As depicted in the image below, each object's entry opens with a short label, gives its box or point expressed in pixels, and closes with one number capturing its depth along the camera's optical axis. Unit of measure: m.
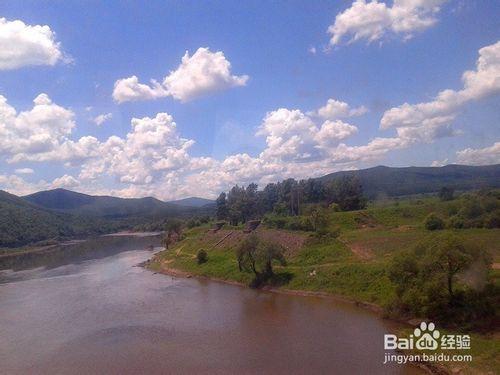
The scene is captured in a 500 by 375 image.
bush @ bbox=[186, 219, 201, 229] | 123.14
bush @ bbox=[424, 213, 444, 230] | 59.22
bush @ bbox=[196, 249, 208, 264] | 70.81
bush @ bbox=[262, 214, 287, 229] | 75.34
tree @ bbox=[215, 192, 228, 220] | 109.89
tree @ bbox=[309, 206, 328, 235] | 63.09
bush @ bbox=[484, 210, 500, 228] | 55.06
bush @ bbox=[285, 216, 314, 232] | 68.96
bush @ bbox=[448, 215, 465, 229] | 58.20
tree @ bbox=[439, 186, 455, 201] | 85.12
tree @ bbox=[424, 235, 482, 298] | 31.69
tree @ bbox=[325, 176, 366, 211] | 93.31
